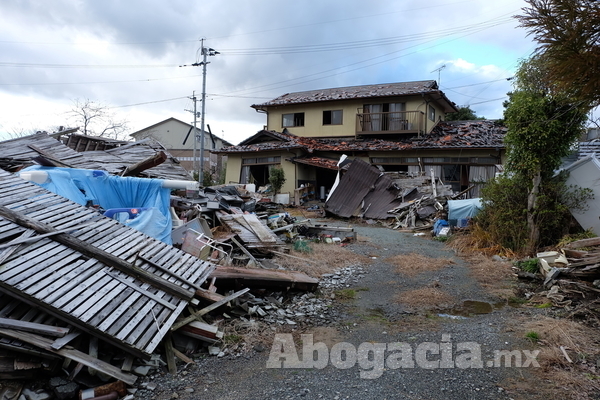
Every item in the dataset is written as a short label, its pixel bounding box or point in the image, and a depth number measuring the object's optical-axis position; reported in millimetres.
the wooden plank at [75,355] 3182
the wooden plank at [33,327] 3236
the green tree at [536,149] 8492
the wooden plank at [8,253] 3670
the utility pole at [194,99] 29298
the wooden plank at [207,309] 4203
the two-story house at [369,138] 17281
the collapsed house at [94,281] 3357
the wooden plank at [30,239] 3937
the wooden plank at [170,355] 3789
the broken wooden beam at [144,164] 8539
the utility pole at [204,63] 24300
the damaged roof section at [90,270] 3521
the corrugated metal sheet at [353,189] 16156
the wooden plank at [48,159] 7699
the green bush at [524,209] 8711
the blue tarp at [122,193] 6836
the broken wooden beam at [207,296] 4980
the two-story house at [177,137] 38031
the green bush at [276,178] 18906
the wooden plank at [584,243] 6799
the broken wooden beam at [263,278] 5773
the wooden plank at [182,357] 3973
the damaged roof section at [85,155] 8250
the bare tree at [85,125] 23600
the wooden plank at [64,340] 3215
